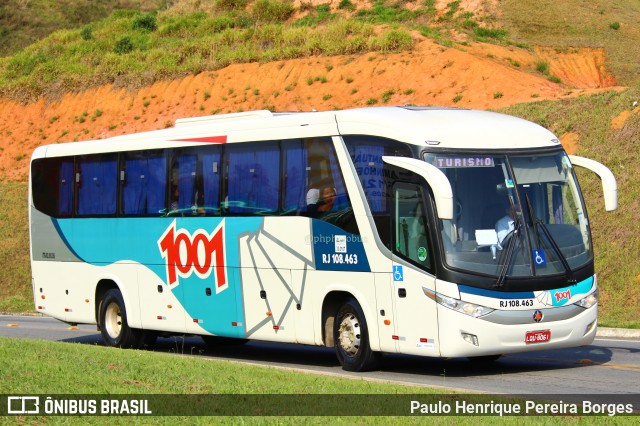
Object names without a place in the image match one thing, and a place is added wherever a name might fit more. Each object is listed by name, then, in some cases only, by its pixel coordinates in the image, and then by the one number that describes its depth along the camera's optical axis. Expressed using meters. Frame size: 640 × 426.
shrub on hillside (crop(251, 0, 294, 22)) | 63.81
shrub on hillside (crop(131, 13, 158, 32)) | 70.56
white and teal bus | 13.59
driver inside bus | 13.64
